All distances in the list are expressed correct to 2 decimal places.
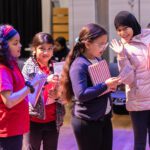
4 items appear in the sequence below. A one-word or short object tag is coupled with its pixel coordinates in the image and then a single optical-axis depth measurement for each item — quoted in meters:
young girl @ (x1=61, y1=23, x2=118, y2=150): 3.42
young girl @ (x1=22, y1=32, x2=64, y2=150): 3.94
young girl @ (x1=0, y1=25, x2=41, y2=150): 3.18
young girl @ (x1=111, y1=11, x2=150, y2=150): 4.11
